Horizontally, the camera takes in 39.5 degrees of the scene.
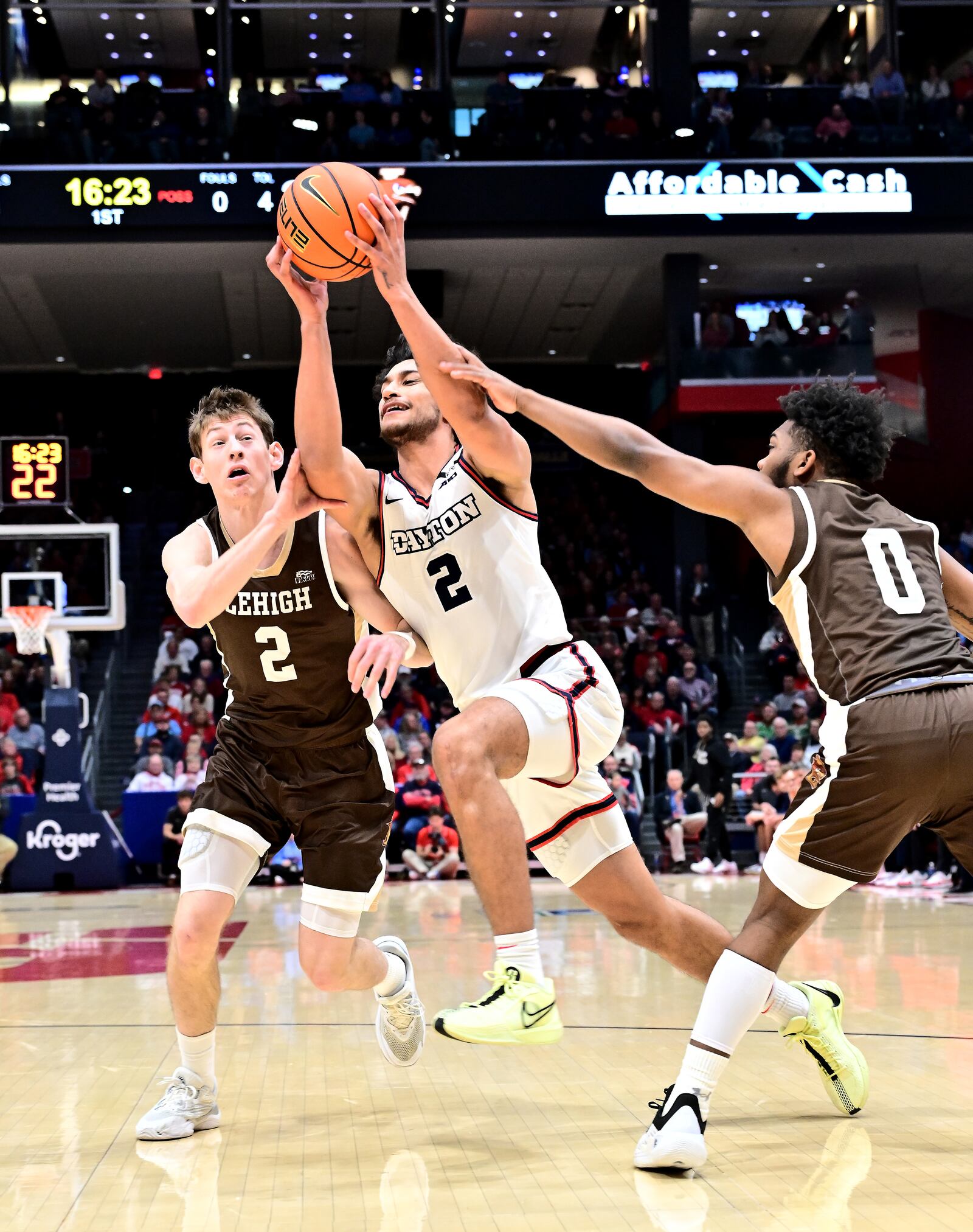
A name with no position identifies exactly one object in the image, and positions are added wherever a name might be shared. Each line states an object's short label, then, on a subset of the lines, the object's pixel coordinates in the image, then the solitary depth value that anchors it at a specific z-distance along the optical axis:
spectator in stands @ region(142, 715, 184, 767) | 16.09
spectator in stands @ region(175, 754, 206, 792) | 15.05
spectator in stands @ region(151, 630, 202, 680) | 19.28
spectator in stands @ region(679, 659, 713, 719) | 18.08
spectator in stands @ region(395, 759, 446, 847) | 14.88
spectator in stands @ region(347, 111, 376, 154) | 20.94
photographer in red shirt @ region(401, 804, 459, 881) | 14.78
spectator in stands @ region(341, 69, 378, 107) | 22.38
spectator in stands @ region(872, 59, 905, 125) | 21.98
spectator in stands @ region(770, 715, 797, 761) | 16.19
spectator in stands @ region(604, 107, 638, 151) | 21.50
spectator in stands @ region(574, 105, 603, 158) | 21.53
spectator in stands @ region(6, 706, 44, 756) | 16.69
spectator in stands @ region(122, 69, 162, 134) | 21.27
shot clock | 13.21
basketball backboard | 14.19
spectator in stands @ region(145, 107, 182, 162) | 21.02
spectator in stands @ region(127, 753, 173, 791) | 15.12
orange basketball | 4.40
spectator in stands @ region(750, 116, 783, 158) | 21.55
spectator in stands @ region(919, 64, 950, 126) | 21.94
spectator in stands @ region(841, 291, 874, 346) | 22.53
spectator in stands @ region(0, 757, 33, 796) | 15.43
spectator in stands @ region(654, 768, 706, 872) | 15.38
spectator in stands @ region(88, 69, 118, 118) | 21.48
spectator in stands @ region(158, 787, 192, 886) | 14.48
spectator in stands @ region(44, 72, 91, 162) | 20.92
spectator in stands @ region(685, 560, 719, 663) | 19.70
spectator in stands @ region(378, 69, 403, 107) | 22.33
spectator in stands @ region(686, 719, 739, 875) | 15.30
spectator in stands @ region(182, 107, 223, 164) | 21.25
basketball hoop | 14.33
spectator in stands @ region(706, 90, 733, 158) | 21.39
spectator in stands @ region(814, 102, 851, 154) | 21.48
